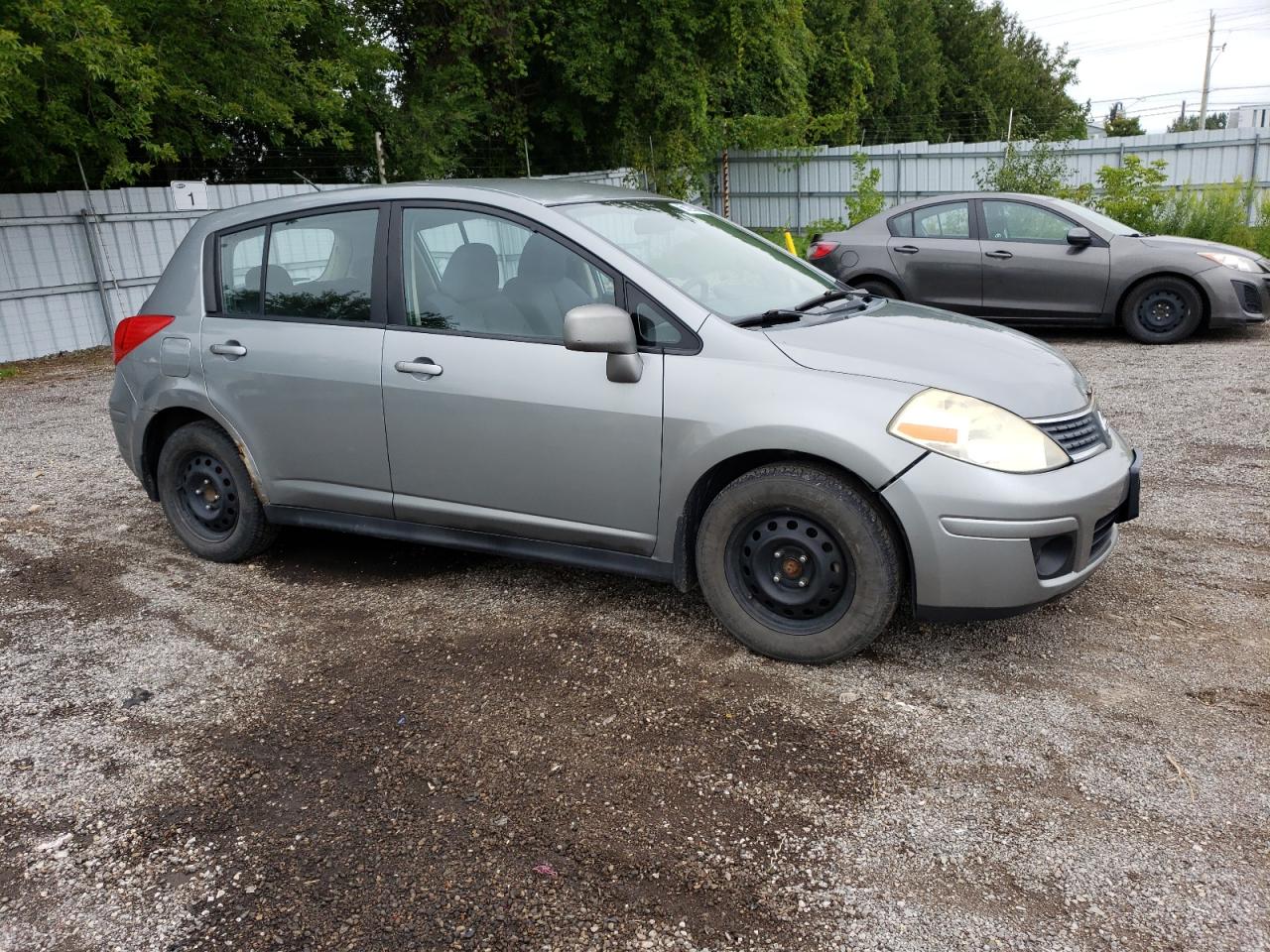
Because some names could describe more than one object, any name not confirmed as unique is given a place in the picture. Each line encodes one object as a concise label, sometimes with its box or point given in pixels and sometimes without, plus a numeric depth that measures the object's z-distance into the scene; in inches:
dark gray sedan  372.5
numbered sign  557.3
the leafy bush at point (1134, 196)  530.0
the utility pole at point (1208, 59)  2281.0
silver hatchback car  135.8
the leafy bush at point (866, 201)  691.4
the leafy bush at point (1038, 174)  596.1
